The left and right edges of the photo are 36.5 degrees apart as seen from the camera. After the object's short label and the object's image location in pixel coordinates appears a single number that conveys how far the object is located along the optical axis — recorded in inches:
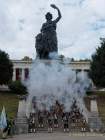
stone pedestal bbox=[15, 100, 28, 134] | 482.7
